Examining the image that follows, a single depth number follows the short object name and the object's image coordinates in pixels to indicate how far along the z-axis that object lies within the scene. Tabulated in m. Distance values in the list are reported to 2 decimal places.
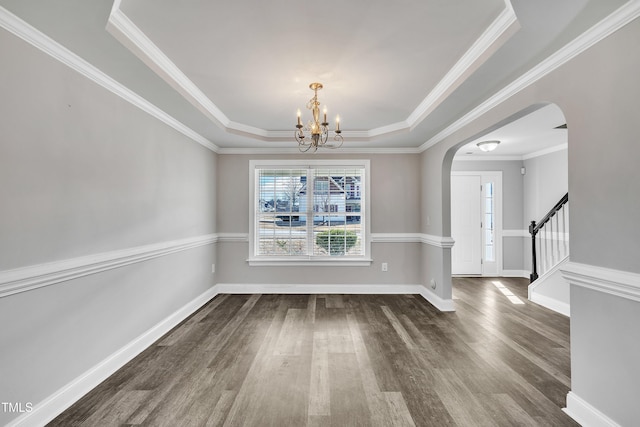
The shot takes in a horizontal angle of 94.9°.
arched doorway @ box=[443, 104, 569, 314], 5.88
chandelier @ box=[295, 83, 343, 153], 2.67
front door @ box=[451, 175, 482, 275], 5.94
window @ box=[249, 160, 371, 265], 4.83
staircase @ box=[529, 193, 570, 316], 3.89
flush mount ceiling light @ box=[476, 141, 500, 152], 4.64
